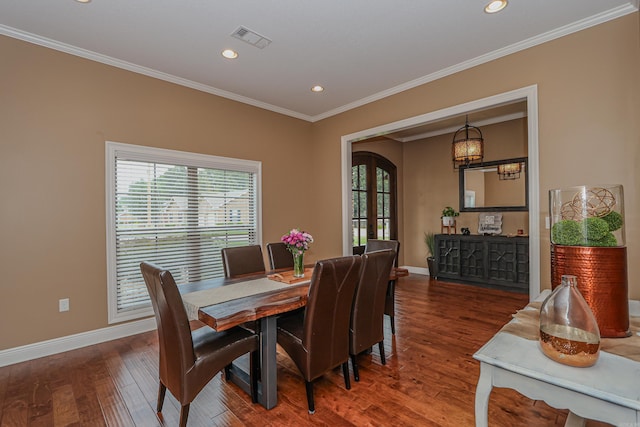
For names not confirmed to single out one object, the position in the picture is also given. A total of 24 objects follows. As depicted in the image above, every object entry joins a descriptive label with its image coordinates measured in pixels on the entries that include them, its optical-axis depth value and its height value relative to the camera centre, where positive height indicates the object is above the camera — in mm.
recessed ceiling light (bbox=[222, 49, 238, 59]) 3041 +1647
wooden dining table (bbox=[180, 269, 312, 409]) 1757 -584
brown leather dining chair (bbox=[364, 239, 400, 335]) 3085 -707
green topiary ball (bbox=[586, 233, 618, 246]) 1227 -113
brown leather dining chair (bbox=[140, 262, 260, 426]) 1642 -801
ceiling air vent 2703 +1641
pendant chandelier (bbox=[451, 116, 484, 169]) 4414 +946
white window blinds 3250 +31
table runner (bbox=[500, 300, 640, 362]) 1070 -483
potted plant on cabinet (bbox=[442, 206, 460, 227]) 5902 -31
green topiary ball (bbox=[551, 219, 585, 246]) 1264 -84
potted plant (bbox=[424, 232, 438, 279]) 5893 -761
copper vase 1185 -290
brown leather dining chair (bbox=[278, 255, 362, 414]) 1896 -733
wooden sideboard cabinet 4879 -793
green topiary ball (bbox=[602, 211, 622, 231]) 1255 -25
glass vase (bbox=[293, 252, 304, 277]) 2709 -431
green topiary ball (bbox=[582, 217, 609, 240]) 1227 -60
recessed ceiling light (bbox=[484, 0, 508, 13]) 2389 +1658
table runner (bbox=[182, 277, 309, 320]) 1971 -556
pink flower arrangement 2635 -222
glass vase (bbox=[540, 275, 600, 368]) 971 -378
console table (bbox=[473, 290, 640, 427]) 847 -502
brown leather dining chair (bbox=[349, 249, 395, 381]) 2270 -676
